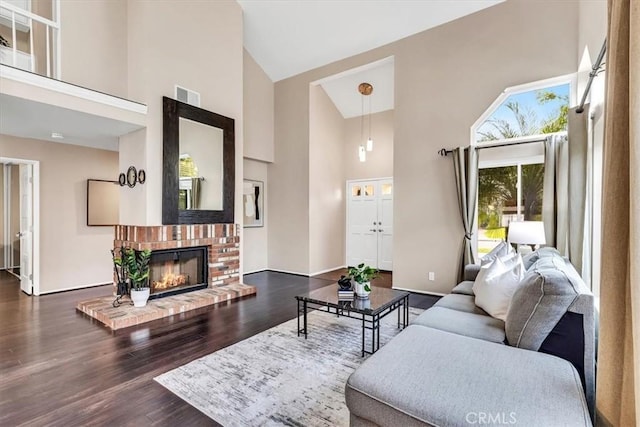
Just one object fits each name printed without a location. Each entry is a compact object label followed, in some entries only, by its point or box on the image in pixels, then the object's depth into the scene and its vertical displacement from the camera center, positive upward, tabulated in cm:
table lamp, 347 -26
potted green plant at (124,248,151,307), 400 -81
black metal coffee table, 284 -90
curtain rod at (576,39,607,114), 228 +112
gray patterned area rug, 203 -131
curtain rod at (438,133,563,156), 411 +90
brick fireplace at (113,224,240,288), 427 -47
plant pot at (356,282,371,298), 311 -80
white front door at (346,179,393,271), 705 -31
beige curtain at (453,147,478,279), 450 +24
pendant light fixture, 615 +239
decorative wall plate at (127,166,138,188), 428 +45
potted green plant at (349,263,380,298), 311 -69
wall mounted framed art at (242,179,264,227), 664 +14
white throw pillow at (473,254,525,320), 237 -59
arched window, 412 +80
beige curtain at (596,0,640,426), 102 -8
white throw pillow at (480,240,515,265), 327 -45
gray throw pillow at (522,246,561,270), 284 -43
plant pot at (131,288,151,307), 400 -111
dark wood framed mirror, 433 +66
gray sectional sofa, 126 -78
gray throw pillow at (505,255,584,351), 176 -54
